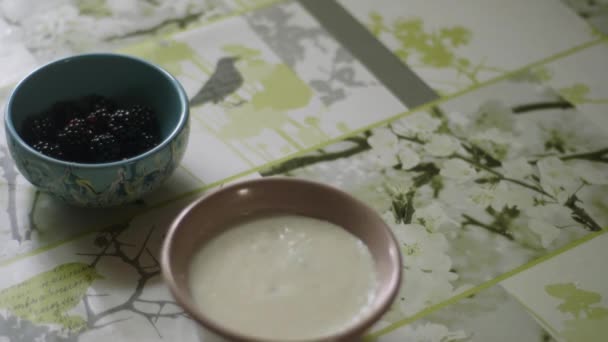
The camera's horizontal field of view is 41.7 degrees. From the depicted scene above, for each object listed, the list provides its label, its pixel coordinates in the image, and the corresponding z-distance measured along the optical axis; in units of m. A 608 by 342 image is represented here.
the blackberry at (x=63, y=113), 0.94
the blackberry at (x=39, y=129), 0.92
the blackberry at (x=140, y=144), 0.92
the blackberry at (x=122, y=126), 0.92
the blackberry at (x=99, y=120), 0.93
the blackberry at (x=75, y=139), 0.90
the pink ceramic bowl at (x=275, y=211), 0.73
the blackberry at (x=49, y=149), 0.89
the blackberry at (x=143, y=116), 0.94
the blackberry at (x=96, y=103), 0.96
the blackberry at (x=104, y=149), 0.90
